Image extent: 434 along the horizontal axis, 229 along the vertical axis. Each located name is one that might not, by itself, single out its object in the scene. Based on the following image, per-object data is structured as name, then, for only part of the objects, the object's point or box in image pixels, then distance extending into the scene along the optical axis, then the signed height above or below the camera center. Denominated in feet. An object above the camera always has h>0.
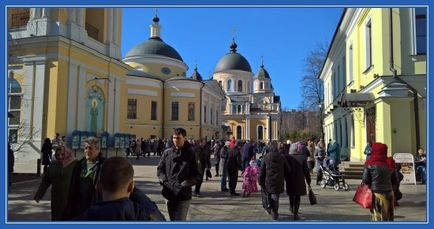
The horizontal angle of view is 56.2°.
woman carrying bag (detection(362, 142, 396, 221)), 18.56 -1.57
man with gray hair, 14.43 -1.35
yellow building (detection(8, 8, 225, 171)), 23.70 +6.91
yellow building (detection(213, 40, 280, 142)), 215.51 +21.25
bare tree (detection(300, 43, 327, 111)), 96.44 +12.39
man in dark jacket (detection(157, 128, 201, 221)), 16.55 -1.17
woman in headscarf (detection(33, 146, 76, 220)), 15.14 -1.36
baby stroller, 37.78 -3.02
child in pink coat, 34.86 -2.82
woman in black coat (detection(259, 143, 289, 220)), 23.36 -1.76
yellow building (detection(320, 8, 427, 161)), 26.76 +5.71
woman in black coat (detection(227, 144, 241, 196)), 35.54 -1.77
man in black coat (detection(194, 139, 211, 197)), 34.10 -1.08
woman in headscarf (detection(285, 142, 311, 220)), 24.59 -2.16
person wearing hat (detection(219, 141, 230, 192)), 37.32 -2.36
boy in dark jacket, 8.86 -1.01
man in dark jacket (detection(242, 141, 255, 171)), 47.78 -0.94
